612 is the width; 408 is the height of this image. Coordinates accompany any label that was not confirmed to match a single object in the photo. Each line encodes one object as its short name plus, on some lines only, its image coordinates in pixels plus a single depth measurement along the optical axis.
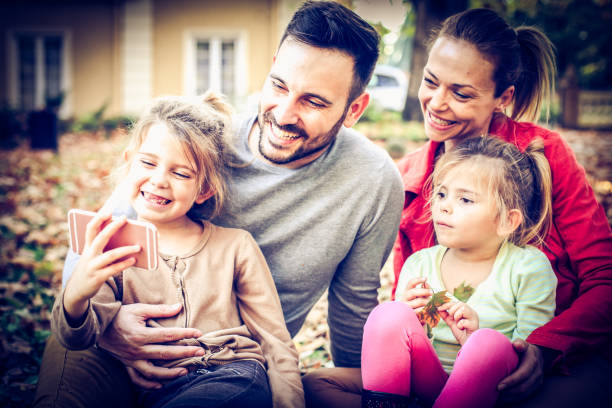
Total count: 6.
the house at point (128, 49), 13.33
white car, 16.59
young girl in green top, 1.69
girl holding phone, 1.70
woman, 1.83
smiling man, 2.23
